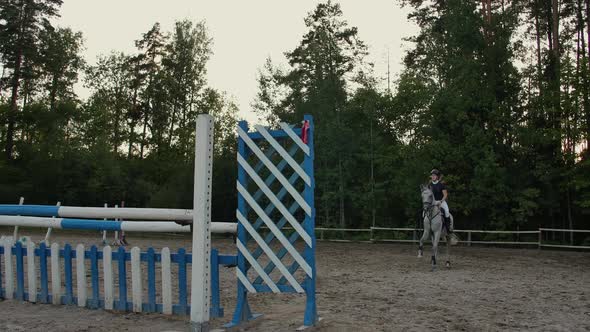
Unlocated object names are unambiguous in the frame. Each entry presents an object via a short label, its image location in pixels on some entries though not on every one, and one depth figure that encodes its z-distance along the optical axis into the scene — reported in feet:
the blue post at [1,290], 21.42
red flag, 16.30
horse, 35.37
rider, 35.45
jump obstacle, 15.74
